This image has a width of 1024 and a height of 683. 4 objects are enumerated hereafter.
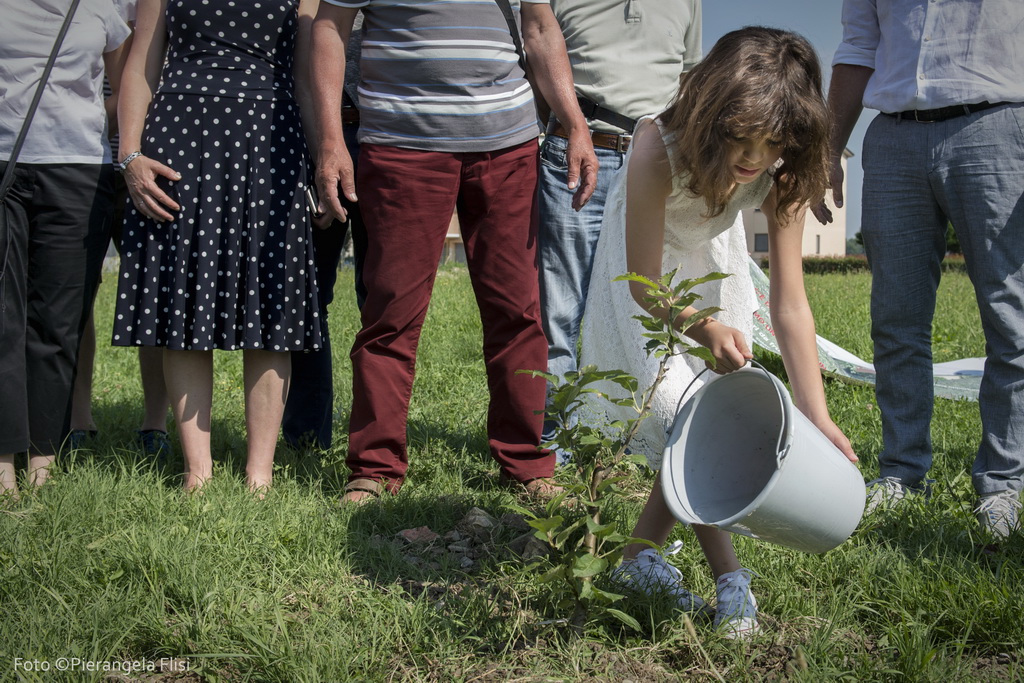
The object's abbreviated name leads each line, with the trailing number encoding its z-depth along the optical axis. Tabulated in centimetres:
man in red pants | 277
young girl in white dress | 207
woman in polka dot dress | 275
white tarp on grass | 484
